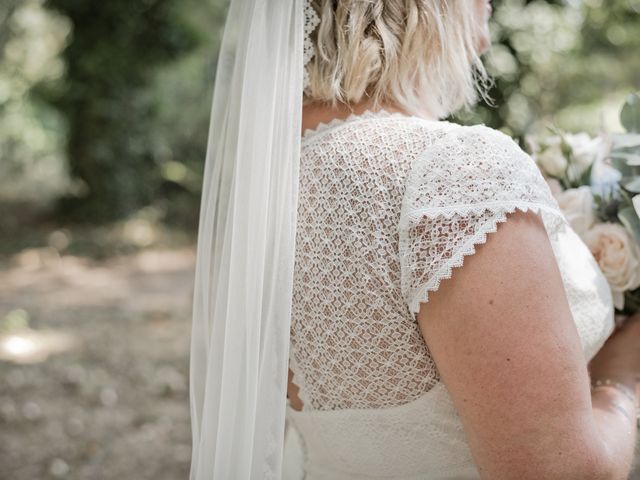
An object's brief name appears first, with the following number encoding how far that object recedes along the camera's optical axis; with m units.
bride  1.15
